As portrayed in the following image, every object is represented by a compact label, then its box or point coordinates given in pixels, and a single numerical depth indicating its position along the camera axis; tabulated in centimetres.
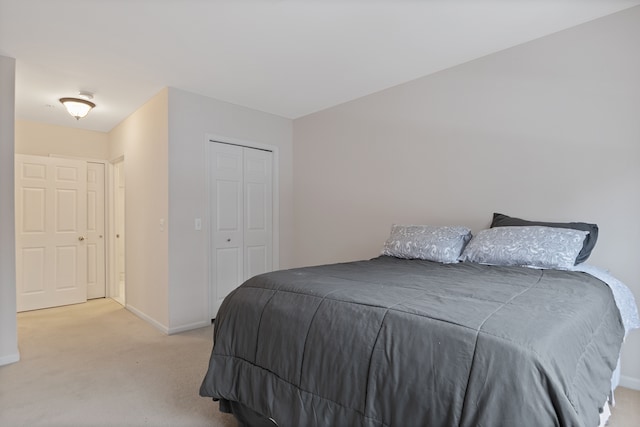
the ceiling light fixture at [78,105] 353
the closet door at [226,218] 377
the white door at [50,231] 416
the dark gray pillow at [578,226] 215
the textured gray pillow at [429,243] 248
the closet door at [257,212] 409
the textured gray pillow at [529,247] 204
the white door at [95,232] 476
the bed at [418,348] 97
